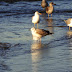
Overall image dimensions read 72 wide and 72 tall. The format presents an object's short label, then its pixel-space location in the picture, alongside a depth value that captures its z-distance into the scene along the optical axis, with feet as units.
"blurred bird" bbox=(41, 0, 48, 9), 79.91
